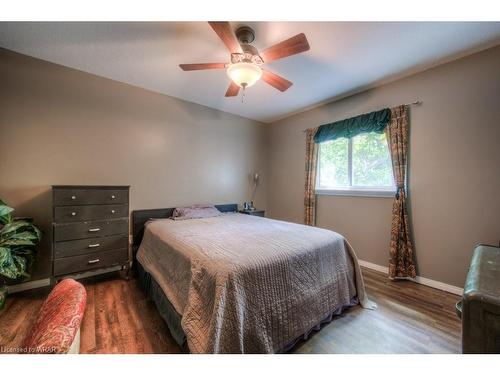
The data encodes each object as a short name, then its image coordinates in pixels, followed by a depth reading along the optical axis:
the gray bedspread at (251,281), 1.19
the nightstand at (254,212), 3.70
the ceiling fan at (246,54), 1.54
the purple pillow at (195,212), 2.99
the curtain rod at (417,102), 2.42
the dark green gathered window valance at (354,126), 2.67
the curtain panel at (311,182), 3.49
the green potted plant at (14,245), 1.65
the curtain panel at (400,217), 2.47
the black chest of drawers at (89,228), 2.04
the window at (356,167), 2.79
